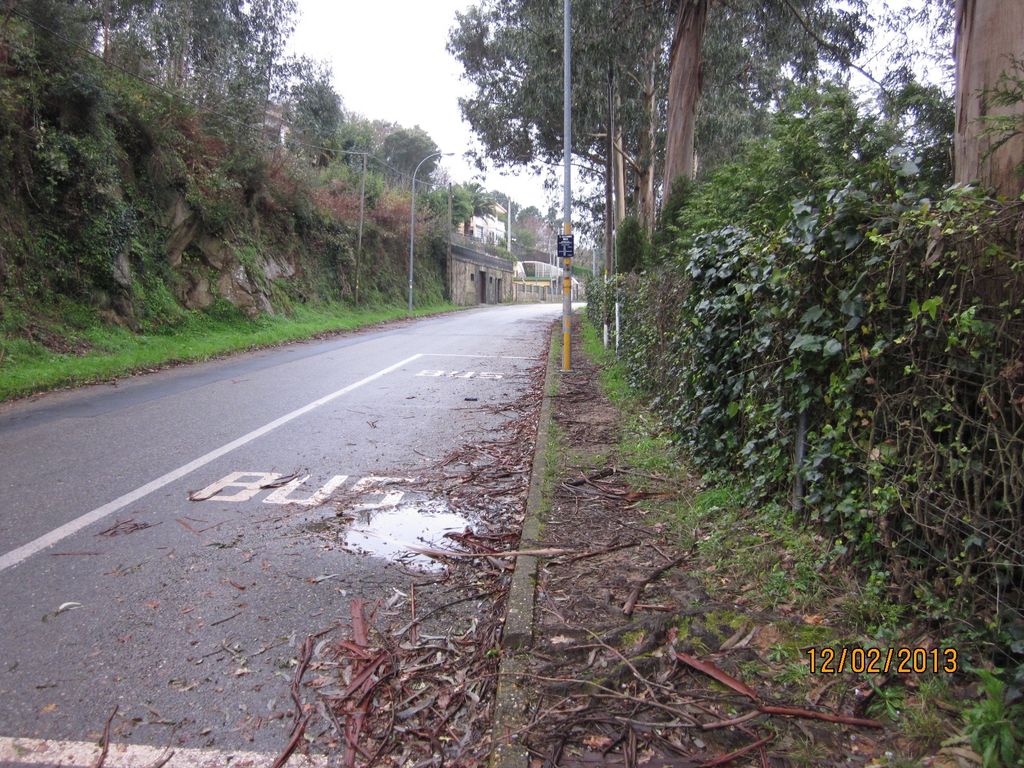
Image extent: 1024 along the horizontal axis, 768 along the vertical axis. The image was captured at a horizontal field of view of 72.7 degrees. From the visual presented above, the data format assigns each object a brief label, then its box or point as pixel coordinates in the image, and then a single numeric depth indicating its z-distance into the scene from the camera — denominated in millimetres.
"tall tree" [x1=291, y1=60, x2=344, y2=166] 28812
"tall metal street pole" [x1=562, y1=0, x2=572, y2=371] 13477
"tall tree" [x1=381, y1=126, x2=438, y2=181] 62188
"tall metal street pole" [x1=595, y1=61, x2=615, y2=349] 22994
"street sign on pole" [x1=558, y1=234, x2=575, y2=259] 14062
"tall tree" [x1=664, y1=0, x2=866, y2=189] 14500
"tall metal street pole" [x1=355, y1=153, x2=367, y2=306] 31041
